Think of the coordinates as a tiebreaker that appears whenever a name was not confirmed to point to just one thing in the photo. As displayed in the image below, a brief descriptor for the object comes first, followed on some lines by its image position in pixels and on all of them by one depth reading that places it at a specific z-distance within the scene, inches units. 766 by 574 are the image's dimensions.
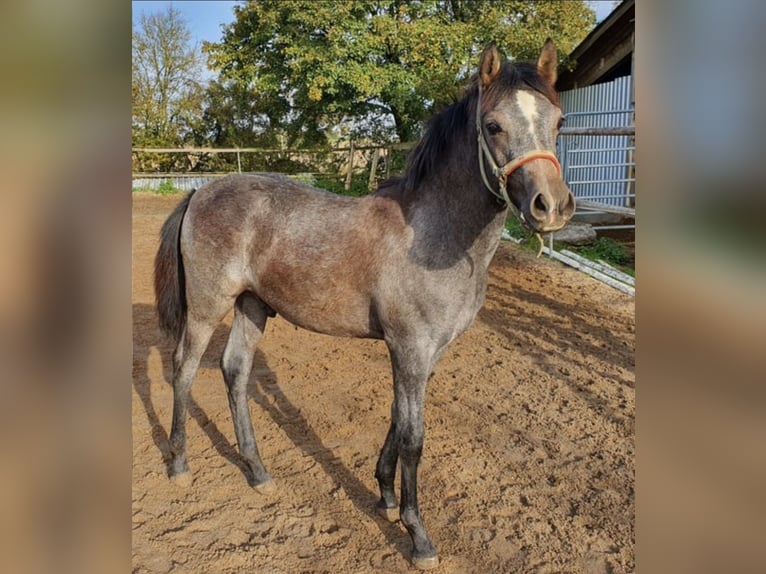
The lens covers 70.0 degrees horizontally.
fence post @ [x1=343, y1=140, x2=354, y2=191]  663.1
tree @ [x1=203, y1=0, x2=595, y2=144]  558.3
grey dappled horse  83.0
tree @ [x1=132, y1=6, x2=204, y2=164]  775.7
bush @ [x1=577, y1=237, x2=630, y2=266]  307.4
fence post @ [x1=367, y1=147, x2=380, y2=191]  605.9
